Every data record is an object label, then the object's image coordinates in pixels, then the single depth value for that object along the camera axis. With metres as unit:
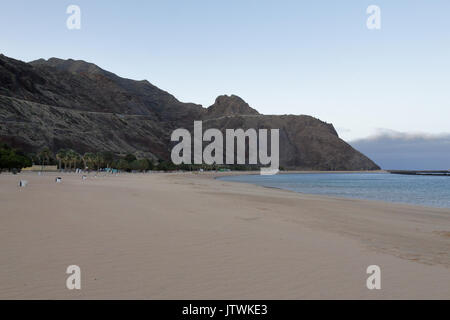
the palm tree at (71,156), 114.56
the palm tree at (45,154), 108.97
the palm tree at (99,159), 120.39
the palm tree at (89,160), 118.03
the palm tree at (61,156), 115.31
